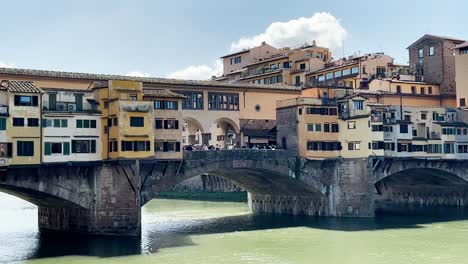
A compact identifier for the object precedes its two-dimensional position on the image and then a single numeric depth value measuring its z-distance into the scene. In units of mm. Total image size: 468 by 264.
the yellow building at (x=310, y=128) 62938
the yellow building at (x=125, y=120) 49219
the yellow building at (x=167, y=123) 52938
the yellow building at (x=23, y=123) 45688
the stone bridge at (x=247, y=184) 49219
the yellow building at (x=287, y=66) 86000
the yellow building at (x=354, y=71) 79312
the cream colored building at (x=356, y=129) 63719
